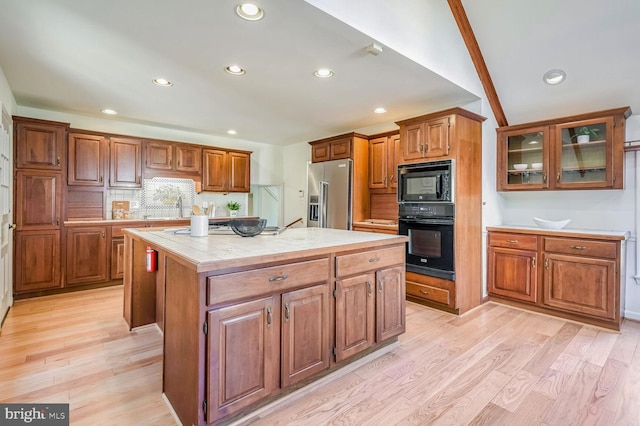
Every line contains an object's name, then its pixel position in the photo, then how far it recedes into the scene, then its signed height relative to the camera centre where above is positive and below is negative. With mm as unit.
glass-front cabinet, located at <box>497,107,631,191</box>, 3031 +639
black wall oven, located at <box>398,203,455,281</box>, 3260 -261
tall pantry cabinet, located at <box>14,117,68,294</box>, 3658 +116
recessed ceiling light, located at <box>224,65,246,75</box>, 2777 +1286
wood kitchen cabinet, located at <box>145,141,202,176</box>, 4777 +849
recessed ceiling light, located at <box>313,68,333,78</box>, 2801 +1273
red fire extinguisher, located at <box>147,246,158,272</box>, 2370 -362
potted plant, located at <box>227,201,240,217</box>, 5883 +69
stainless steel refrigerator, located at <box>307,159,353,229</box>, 4438 +275
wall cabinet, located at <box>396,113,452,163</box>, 3256 +820
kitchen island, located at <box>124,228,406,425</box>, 1468 -563
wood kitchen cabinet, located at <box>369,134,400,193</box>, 4230 +691
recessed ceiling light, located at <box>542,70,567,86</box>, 3102 +1365
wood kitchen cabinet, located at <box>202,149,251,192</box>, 5363 +732
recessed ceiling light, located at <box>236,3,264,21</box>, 1895 +1247
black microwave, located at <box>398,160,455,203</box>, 3227 +333
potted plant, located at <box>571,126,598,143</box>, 3163 +804
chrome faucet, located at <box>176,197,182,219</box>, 5320 +110
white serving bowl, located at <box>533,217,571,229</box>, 3316 -112
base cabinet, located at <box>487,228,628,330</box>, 2865 -606
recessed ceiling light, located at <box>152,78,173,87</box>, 3084 +1304
